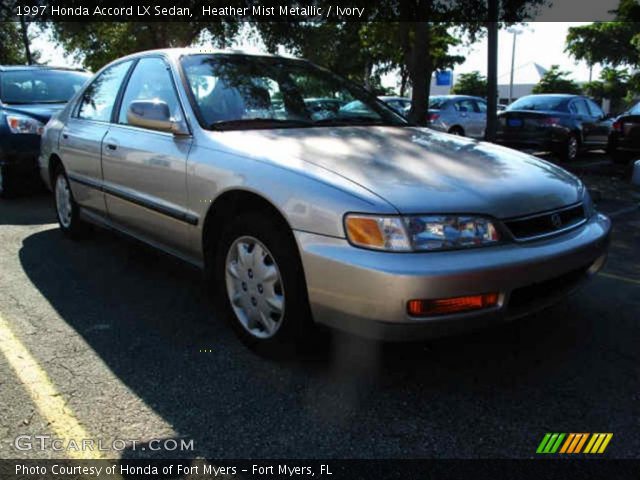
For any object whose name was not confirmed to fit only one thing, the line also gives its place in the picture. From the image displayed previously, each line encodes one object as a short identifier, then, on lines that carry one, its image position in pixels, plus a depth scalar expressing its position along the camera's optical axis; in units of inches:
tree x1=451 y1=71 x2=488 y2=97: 2113.3
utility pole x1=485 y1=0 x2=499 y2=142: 372.0
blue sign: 1251.8
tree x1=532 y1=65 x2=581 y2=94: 2027.6
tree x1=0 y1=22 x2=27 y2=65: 1078.4
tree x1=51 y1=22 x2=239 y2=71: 605.6
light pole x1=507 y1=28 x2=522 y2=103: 1722.7
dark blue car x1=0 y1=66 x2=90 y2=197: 259.5
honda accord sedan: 92.3
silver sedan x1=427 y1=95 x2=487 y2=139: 541.4
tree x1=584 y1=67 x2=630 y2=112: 2142.0
